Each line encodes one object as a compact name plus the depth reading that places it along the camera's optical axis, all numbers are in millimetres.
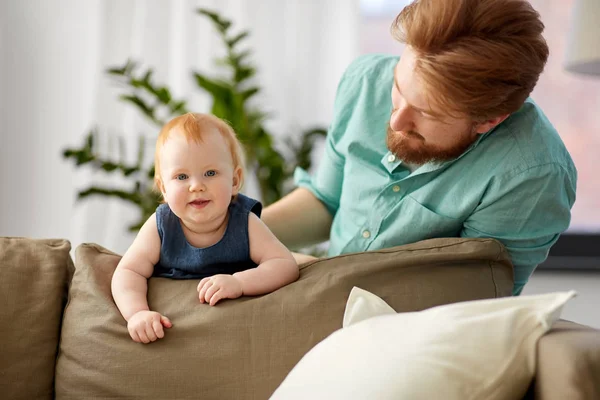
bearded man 1356
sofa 1268
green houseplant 2660
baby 1338
